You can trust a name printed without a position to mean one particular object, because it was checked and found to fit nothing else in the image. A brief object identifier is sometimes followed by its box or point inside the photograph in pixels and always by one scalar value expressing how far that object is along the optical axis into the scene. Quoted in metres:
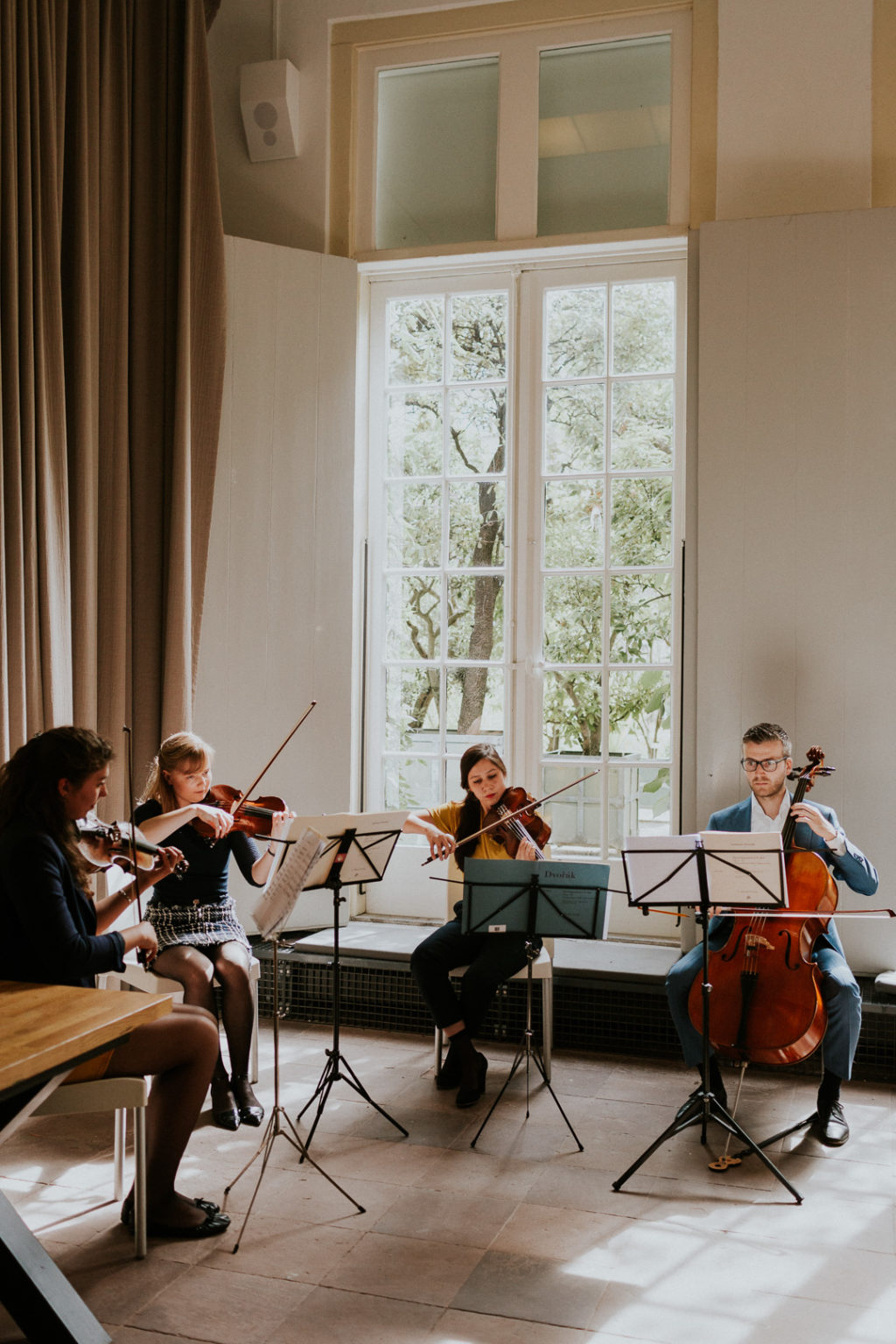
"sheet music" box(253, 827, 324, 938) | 2.71
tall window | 4.47
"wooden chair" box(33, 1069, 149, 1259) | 2.47
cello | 3.04
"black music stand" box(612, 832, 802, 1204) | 2.89
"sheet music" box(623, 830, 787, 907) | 2.89
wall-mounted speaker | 4.61
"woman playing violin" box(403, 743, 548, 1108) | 3.56
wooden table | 2.01
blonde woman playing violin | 3.29
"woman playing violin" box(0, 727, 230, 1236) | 2.43
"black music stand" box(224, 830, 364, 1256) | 2.72
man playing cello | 3.23
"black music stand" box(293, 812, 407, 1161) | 3.08
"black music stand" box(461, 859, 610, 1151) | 3.18
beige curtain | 3.59
